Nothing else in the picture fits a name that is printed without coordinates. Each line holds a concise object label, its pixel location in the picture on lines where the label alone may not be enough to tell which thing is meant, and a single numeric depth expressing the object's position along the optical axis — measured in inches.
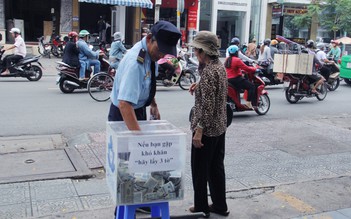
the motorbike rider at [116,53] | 473.7
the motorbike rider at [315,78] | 468.4
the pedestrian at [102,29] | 978.3
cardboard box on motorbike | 437.7
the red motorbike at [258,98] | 360.5
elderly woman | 148.9
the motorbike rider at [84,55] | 445.7
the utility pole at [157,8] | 995.0
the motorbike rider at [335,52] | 718.8
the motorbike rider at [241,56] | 449.9
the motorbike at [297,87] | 459.5
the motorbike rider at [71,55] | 443.8
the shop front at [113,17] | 989.2
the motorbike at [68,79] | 442.6
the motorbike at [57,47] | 821.2
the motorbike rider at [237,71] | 341.4
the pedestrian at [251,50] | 716.7
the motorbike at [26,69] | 525.1
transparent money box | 117.1
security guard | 125.7
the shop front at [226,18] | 1099.9
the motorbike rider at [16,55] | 525.0
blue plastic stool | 124.9
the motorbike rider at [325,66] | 563.7
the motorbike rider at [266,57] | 561.3
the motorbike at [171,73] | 500.1
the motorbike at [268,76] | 549.3
